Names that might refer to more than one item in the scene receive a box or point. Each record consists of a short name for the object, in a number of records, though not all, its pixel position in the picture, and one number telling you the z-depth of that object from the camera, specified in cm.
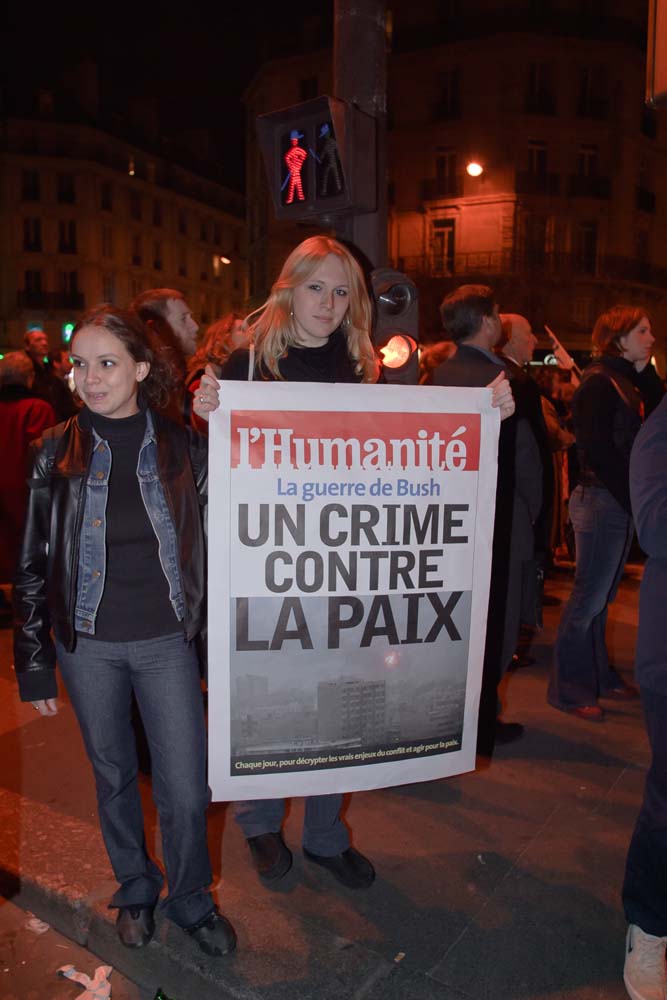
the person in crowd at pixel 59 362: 888
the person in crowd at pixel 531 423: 430
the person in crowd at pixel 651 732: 237
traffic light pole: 422
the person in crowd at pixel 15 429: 654
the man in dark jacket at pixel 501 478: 412
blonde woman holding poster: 297
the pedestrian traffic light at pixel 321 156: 420
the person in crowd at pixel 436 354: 611
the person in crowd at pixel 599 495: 438
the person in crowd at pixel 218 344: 468
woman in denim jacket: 260
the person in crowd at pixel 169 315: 441
